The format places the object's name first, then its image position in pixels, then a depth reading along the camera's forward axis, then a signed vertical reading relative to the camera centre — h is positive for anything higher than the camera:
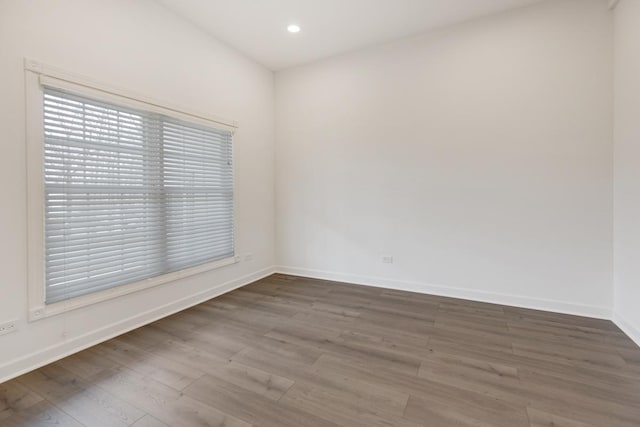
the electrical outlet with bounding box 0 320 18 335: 1.98 -0.81
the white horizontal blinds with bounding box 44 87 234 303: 2.24 +0.14
